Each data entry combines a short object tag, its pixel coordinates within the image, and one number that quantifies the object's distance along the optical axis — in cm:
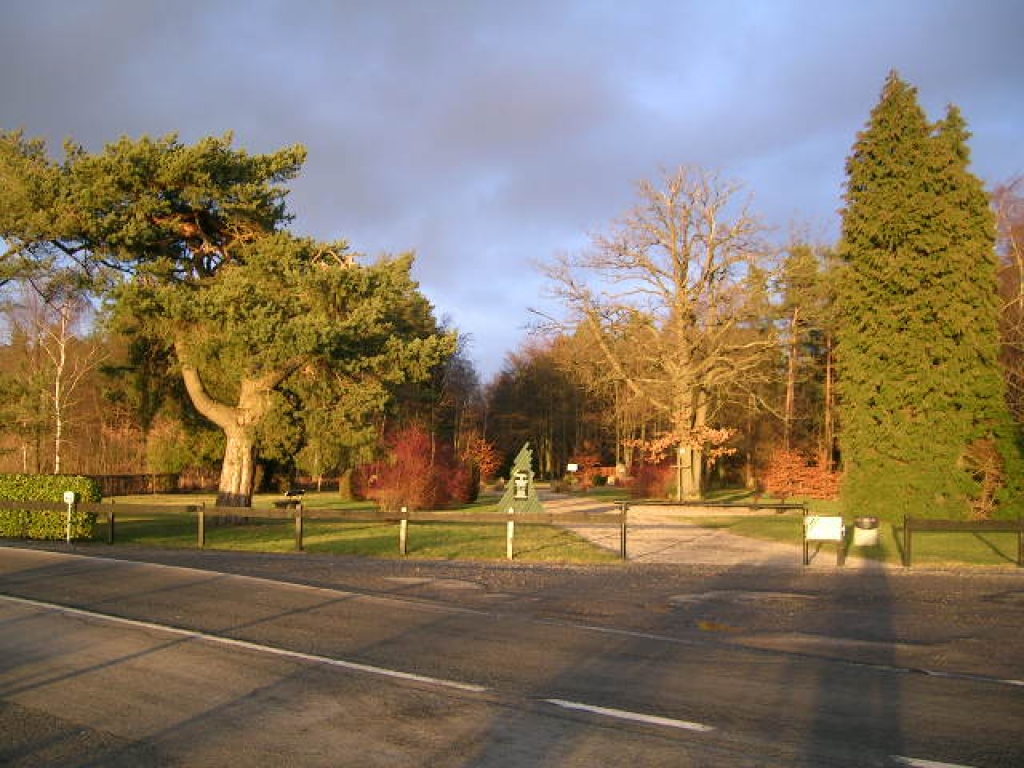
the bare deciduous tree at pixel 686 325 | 4128
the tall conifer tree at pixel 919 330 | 3097
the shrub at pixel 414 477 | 3812
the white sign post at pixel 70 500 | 2145
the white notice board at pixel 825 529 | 1722
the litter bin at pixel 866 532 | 2073
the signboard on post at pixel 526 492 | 2705
